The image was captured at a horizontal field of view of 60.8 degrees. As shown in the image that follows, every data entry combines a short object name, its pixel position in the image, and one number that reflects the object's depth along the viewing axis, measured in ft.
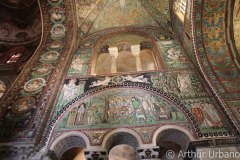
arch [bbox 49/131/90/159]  17.02
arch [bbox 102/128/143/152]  16.94
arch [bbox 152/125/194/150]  16.74
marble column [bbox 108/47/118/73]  28.45
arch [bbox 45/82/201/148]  17.58
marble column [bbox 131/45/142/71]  27.60
